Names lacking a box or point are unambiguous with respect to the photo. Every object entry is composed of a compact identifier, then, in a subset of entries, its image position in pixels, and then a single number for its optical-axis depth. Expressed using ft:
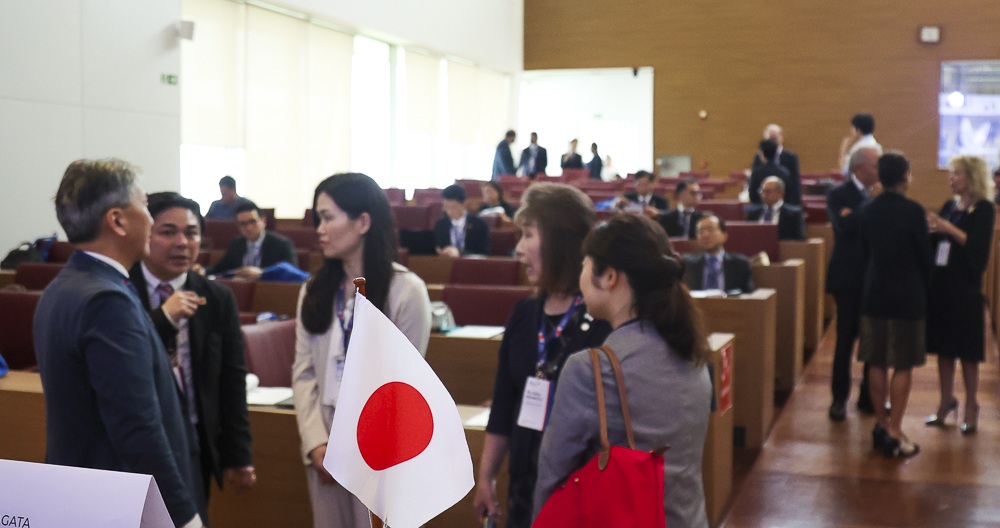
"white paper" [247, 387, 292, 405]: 11.11
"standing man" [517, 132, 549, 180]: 58.34
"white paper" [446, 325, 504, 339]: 15.11
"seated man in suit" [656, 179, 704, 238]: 29.09
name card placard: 3.60
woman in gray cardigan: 6.22
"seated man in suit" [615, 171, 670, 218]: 36.41
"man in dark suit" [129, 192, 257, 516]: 8.05
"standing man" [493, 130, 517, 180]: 57.77
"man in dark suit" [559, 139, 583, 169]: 60.13
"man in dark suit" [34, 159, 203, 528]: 6.12
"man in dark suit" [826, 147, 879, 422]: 18.61
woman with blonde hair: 16.65
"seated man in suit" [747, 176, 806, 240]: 26.30
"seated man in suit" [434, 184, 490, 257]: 29.01
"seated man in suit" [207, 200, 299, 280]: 24.07
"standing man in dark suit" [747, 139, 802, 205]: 29.91
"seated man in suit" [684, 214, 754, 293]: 20.51
